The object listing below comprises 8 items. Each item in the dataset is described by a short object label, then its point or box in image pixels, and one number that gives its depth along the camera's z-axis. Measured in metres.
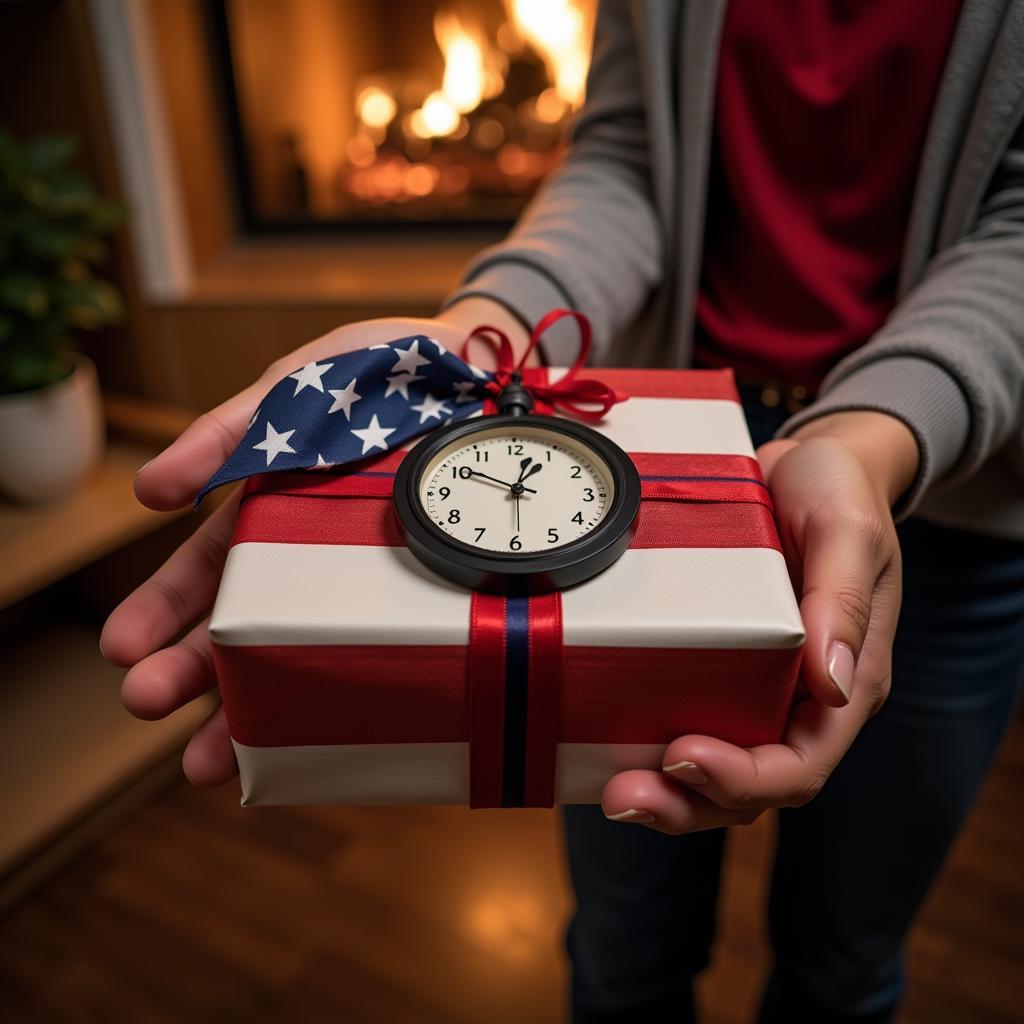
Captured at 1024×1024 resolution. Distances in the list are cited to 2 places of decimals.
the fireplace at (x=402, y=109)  1.84
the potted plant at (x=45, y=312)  1.28
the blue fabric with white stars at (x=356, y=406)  0.60
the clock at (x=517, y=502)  0.54
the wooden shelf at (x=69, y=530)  1.30
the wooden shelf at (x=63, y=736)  1.28
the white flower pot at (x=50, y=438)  1.33
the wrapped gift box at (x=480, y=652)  0.52
